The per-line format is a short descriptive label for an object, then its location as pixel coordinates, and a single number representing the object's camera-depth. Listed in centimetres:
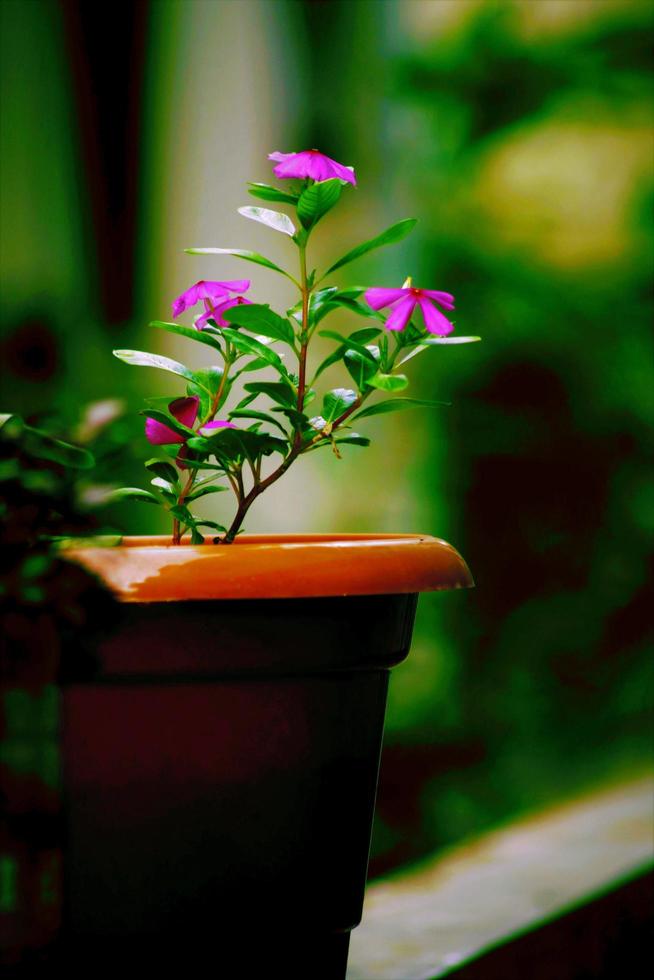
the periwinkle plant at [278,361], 238
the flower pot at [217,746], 233
